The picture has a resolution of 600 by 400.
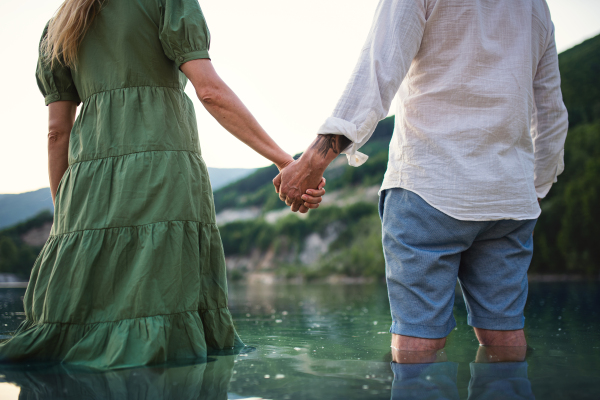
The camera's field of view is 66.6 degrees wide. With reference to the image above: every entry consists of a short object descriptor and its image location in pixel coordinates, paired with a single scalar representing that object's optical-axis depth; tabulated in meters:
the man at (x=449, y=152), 1.09
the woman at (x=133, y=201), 1.10
